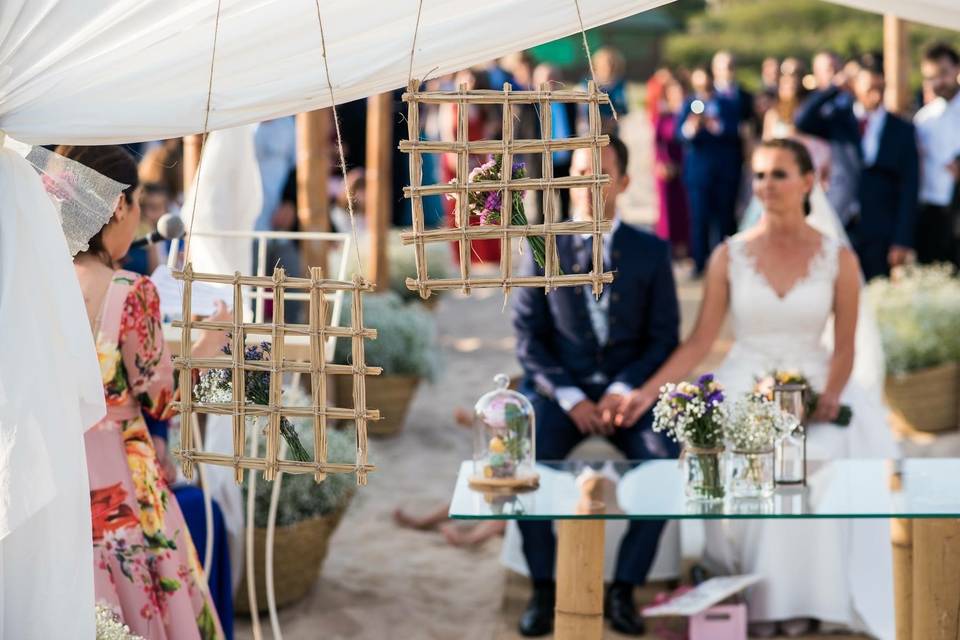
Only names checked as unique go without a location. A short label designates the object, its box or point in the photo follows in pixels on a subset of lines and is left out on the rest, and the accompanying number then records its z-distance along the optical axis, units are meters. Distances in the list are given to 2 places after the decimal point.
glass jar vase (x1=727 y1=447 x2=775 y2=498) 3.29
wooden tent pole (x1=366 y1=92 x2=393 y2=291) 8.03
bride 4.32
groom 4.59
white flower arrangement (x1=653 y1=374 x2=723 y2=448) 3.33
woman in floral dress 3.20
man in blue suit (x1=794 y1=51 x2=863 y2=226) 8.90
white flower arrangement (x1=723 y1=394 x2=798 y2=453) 3.29
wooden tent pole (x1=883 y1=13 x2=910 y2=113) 8.45
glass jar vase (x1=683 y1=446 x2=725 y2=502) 3.29
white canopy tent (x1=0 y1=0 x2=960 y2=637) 2.62
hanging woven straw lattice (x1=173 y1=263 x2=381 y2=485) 2.64
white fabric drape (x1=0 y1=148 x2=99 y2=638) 2.60
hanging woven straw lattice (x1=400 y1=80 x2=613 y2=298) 2.58
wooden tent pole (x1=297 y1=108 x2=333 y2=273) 6.13
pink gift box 4.06
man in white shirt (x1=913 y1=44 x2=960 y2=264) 8.71
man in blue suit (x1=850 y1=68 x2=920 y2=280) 8.01
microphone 3.25
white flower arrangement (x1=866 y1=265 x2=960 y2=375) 6.70
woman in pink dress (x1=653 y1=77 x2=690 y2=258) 12.34
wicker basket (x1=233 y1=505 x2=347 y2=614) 4.52
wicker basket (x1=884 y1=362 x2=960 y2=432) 6.66
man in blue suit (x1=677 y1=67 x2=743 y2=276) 10.98
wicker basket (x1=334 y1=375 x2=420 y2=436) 6.87
